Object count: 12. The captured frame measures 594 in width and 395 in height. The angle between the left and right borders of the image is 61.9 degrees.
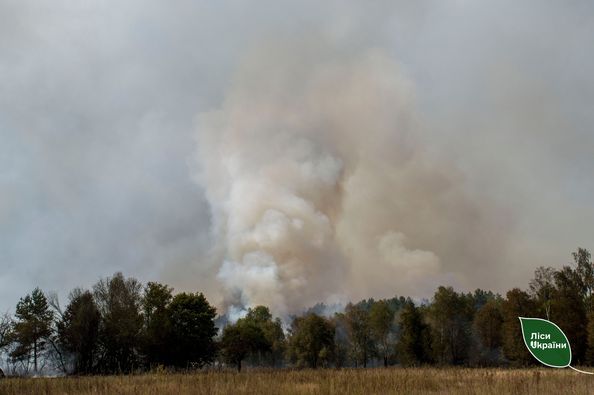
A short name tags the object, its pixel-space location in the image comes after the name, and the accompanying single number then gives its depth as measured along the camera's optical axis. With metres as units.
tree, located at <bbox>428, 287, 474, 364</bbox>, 85.12
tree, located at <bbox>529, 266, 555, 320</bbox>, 80.44
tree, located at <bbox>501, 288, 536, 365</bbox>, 68.88
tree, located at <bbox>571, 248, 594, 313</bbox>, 77.41
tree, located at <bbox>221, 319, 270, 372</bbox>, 75.19
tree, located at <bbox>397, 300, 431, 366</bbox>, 79.88
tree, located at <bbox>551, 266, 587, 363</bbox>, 66.46
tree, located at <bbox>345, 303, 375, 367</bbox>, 96.06
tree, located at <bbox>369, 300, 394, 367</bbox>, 96.69
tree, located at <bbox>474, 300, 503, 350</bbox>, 88.00
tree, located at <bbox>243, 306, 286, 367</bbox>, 112.62
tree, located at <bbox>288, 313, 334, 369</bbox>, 84.69
